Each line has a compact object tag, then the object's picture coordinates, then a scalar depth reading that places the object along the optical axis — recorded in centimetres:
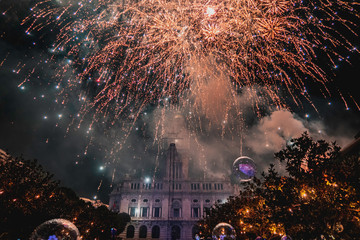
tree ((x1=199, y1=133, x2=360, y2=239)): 700
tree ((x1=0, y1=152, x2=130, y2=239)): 1037
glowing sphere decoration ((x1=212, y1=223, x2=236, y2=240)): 1023
